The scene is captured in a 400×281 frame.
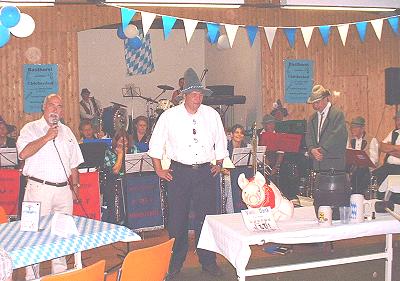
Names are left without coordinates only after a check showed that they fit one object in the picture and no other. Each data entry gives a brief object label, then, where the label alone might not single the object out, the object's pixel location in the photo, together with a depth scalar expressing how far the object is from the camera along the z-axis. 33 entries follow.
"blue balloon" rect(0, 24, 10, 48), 7.39
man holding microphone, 5.46
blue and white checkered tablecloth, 3.83
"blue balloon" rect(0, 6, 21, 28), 7.24
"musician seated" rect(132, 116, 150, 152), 8.24
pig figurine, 4.32
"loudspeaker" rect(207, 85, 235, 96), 14.49
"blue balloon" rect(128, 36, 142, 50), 11.34
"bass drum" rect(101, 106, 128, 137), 13.29
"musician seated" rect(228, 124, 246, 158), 8.73
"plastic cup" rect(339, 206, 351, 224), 4.50
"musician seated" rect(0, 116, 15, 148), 9.27
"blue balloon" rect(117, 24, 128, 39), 11.01
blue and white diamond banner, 15.98
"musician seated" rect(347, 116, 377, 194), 9.15
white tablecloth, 4.12
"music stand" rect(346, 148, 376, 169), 8.23
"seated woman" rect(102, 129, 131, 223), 7.50
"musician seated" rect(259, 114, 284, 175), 9.66
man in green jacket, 6.97
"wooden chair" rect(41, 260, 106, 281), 3.19
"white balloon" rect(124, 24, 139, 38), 10.43
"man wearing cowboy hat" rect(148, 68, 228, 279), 5.86
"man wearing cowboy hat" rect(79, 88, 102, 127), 13.97
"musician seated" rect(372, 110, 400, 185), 7.47
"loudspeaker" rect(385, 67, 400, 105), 11.68
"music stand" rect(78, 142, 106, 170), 7.53
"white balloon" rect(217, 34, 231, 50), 11.92
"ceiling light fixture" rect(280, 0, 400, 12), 7.38
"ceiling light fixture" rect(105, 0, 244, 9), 6.72
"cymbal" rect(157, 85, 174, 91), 15.41
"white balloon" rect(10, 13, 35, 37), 8.07
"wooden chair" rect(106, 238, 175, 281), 3.53
